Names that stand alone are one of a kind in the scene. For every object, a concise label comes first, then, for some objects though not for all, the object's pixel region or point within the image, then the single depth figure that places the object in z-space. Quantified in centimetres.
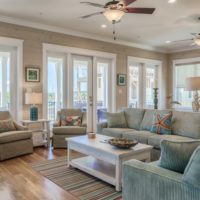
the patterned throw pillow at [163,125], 407
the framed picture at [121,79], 704
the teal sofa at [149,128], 379
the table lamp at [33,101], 478
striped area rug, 271
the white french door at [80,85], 583
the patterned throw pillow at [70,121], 519
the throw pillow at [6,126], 434
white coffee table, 282
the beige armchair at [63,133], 488
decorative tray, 296
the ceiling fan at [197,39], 495
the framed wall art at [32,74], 520
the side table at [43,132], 502
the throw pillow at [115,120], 480
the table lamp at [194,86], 448
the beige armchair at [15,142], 402
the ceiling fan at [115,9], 325
